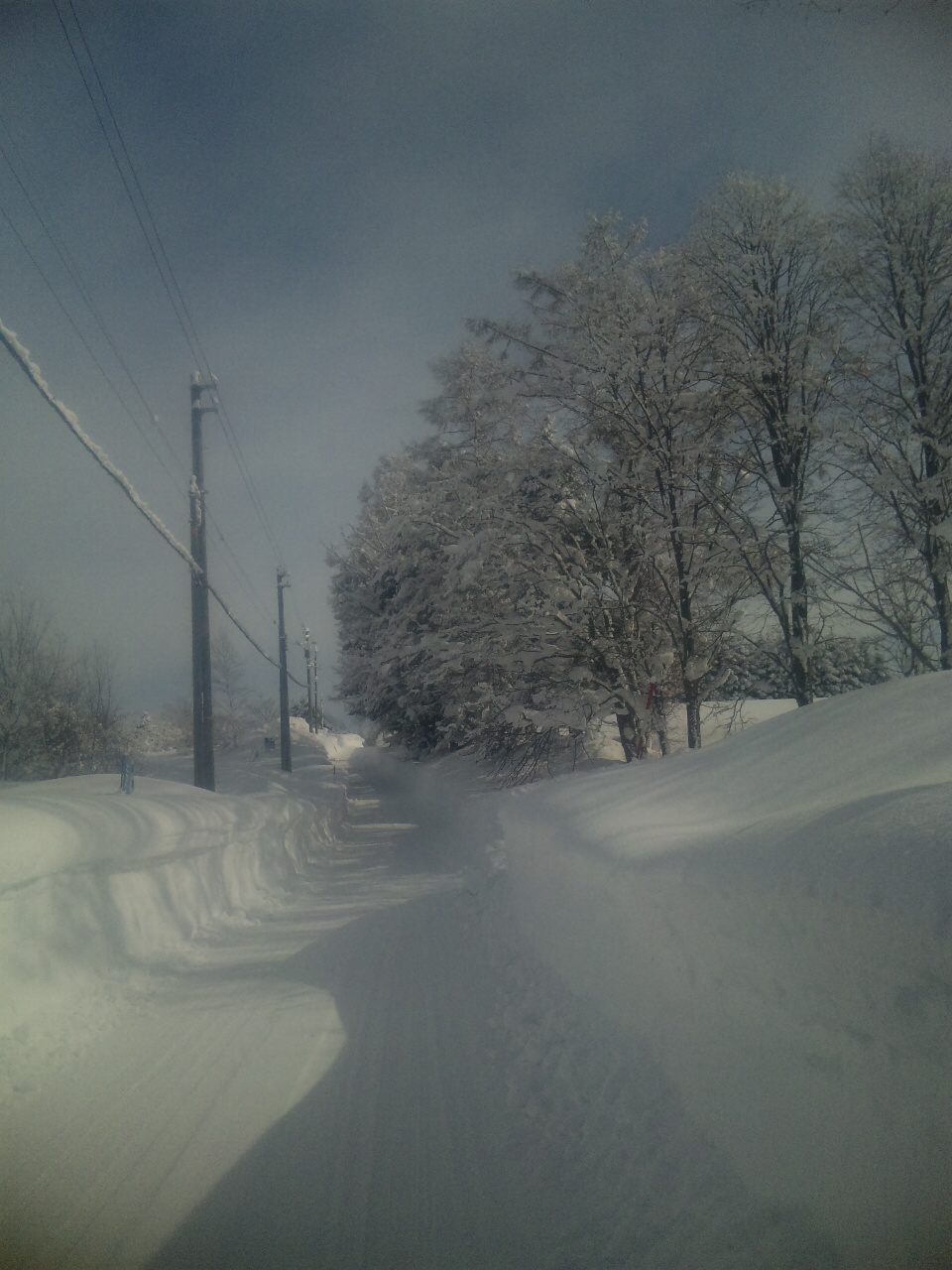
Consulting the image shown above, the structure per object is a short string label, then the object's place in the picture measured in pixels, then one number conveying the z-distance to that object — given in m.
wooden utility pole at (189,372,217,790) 13.83
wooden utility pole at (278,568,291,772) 31.27
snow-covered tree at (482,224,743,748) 12.84
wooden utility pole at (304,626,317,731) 63.46
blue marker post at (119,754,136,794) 9.73
